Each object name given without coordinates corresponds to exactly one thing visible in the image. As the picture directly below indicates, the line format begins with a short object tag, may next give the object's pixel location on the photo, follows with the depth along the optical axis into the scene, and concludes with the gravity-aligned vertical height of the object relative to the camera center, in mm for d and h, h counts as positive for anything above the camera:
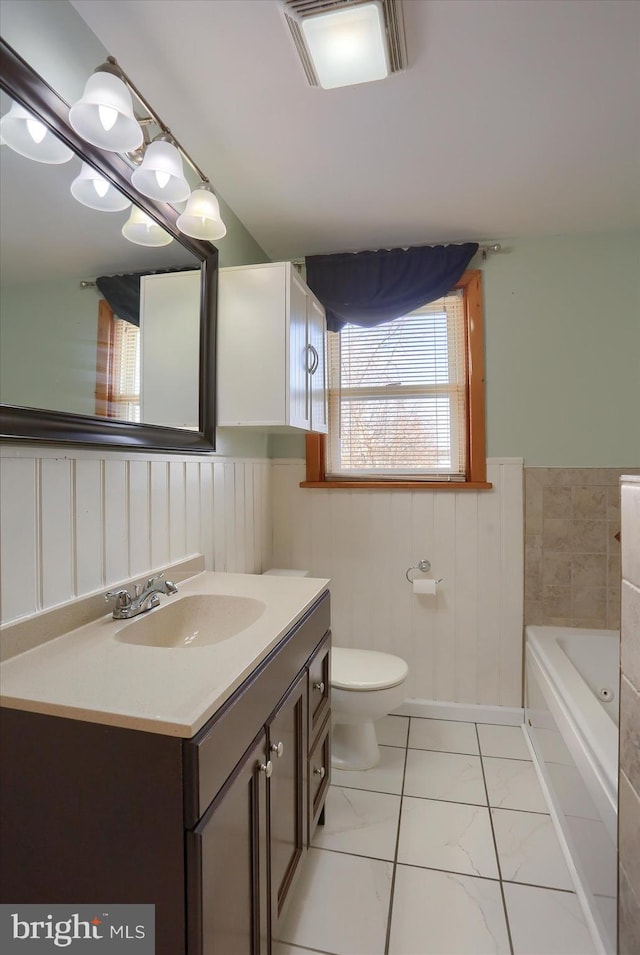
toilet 1882 -914
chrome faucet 1240 -339
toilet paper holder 2408 -472
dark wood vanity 755 -597
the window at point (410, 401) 2395 +400
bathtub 1249 -918
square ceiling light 1128 +1149
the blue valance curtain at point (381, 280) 2338 +1021
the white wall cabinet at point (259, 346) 1793 +514
